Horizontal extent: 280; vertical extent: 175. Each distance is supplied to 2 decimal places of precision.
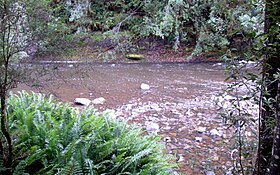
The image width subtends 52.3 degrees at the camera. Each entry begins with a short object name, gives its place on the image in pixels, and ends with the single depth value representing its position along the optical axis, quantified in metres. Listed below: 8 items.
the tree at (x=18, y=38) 1.95
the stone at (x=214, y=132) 3.95
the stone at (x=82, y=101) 5.46
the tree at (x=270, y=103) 1.39
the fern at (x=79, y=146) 2.22
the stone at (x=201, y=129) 4.04
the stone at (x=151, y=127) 4.20
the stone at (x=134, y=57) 10.95
